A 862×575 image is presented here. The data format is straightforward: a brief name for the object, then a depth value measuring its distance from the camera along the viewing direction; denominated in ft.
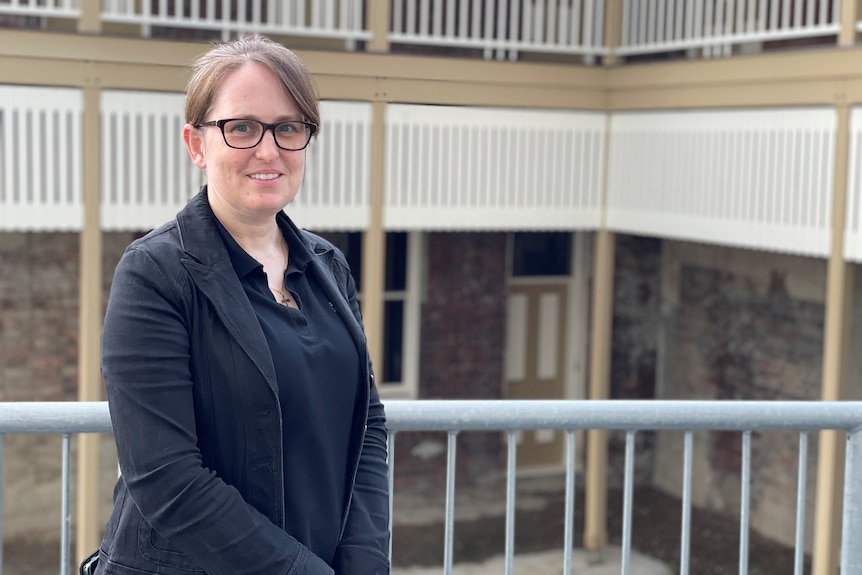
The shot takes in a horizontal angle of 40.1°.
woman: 6.46
